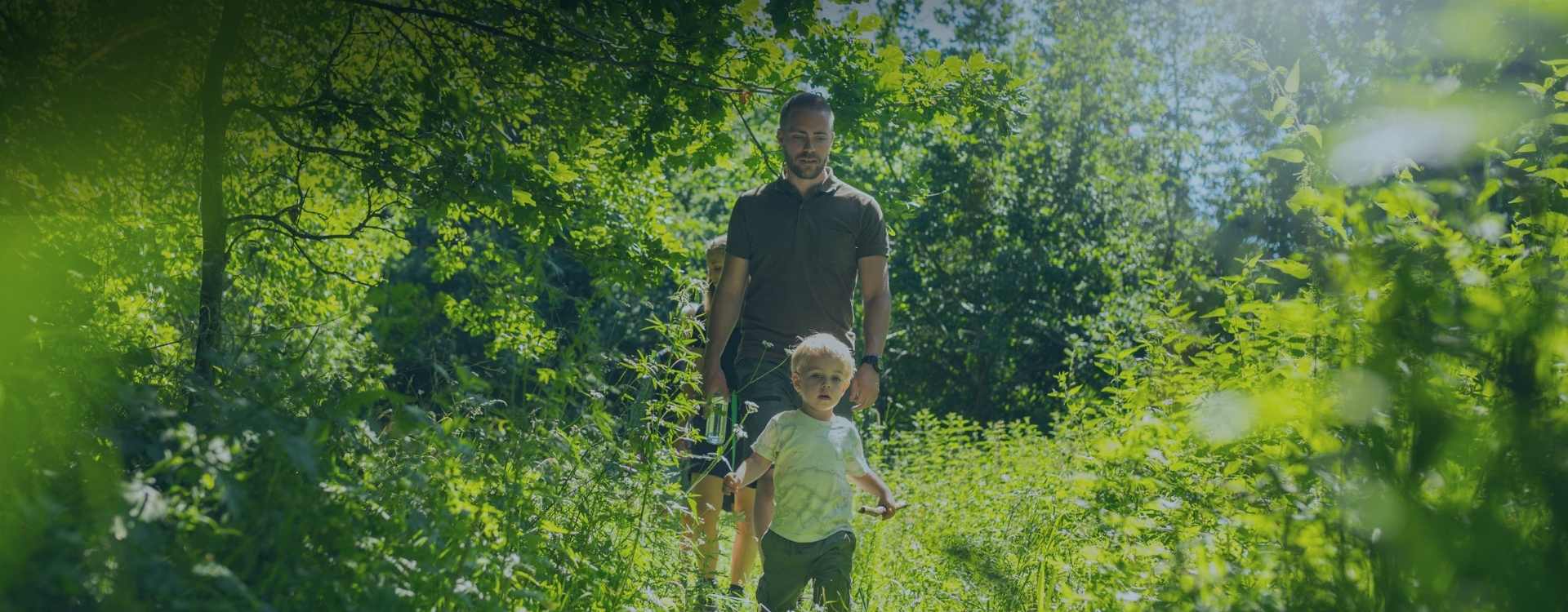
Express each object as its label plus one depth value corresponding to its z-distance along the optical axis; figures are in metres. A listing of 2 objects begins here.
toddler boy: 4.30
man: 4.90
